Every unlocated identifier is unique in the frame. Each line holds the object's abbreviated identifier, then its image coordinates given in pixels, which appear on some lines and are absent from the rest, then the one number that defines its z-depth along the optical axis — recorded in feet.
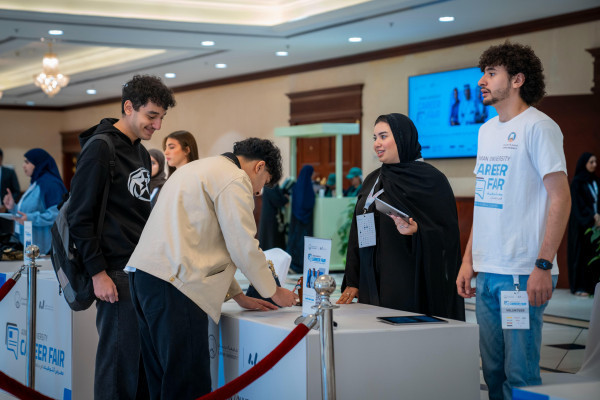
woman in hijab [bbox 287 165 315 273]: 33.40
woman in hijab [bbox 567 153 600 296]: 26.84
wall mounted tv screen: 32.07
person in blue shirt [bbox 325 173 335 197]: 37.63
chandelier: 37.14
